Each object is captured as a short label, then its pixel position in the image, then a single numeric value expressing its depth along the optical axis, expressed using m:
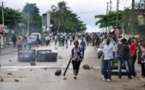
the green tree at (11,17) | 92.44
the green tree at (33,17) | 108.01
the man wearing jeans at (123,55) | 18.62
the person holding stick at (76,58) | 19.11
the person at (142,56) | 18.79
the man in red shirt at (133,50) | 20.60
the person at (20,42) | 41.92
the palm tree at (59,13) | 139.50
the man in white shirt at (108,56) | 18.38
